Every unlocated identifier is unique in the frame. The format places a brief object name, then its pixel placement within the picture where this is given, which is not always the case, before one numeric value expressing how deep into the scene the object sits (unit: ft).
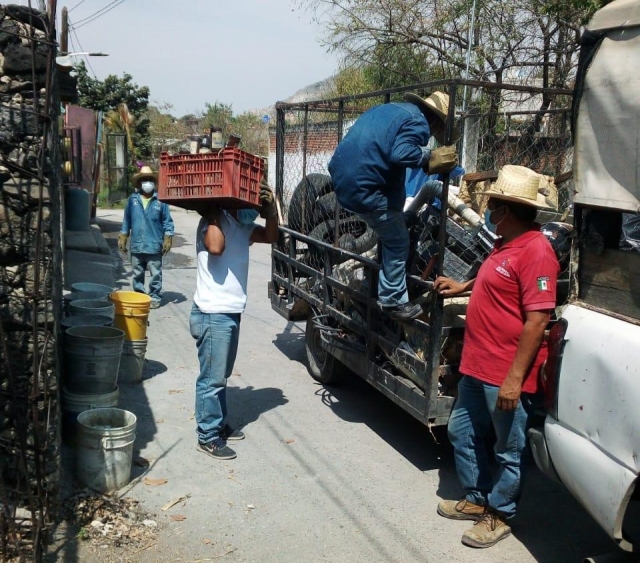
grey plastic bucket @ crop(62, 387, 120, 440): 15.31
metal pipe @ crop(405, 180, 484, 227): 14.89
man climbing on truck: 14.03
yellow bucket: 20.76
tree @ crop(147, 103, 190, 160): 96.37
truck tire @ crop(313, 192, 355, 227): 19.40
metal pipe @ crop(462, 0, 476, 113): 35.37
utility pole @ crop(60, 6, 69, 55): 60.61
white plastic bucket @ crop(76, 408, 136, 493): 13.65
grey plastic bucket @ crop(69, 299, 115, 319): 19.54
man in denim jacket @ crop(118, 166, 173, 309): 29.86
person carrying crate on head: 15.39
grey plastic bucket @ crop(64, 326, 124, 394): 15.64
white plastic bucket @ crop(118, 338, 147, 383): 20.24
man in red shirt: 11.19
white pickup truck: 9.12
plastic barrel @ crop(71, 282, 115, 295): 22.20
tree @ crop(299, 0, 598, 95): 36.14
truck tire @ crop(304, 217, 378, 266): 17.79
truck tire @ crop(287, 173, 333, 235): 20.62
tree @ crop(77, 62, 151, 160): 90.63
